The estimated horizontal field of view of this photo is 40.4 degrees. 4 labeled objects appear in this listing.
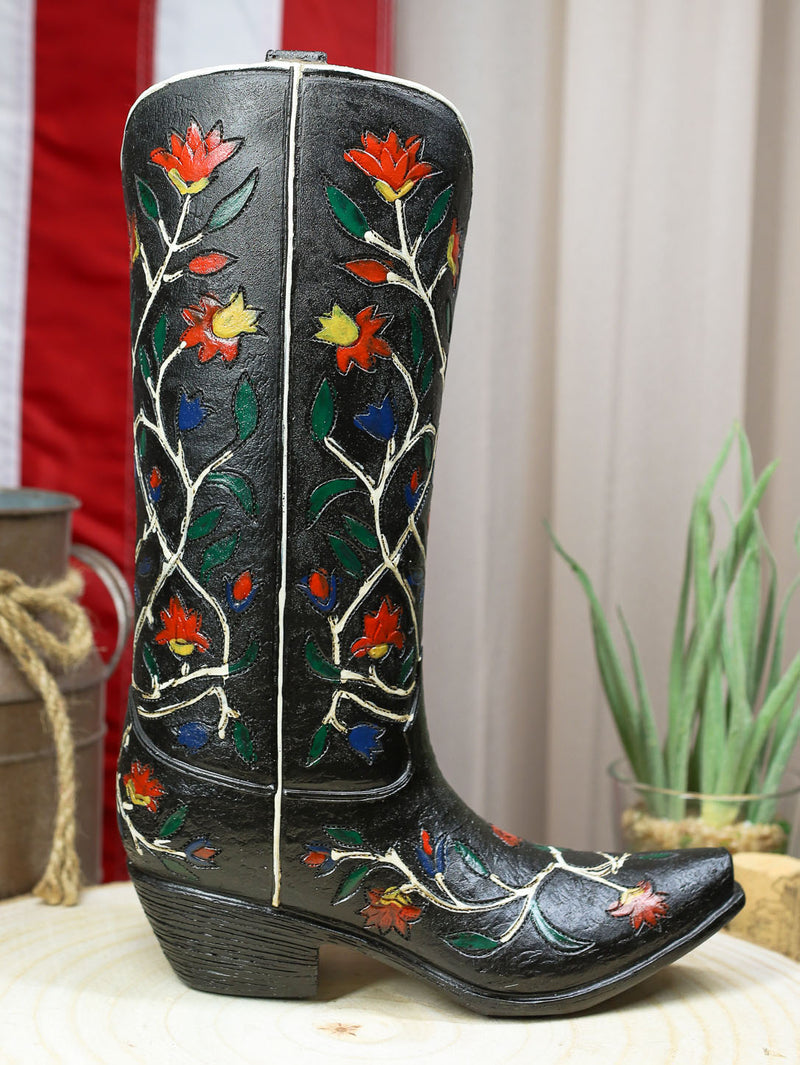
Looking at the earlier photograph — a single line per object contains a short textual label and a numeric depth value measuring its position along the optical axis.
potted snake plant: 1.01
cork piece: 0.90
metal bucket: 0.87
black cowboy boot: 0.60
